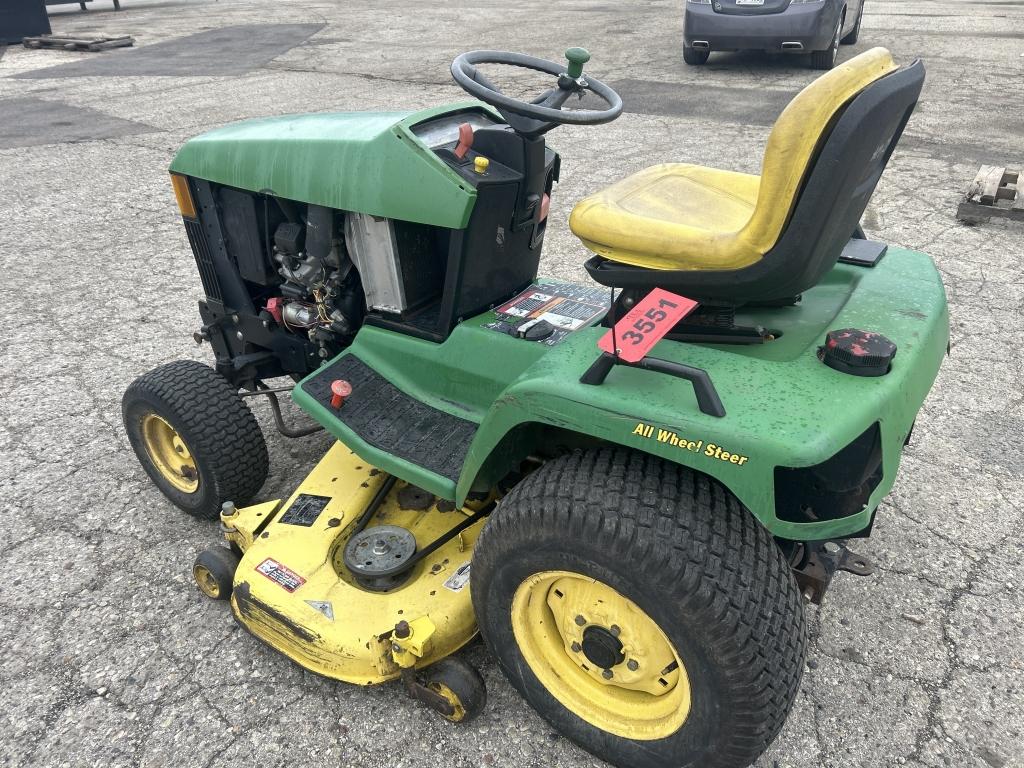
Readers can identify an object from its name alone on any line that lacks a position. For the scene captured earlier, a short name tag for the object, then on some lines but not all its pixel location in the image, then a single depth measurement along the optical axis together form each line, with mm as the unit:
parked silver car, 8250
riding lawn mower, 1518
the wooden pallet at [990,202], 4801
